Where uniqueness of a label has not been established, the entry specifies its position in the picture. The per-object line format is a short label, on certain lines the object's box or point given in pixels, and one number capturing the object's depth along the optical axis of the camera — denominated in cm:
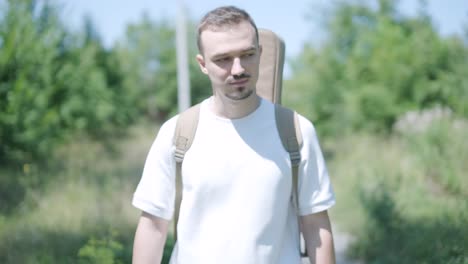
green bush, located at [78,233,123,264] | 399
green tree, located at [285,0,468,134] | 1394
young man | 175
